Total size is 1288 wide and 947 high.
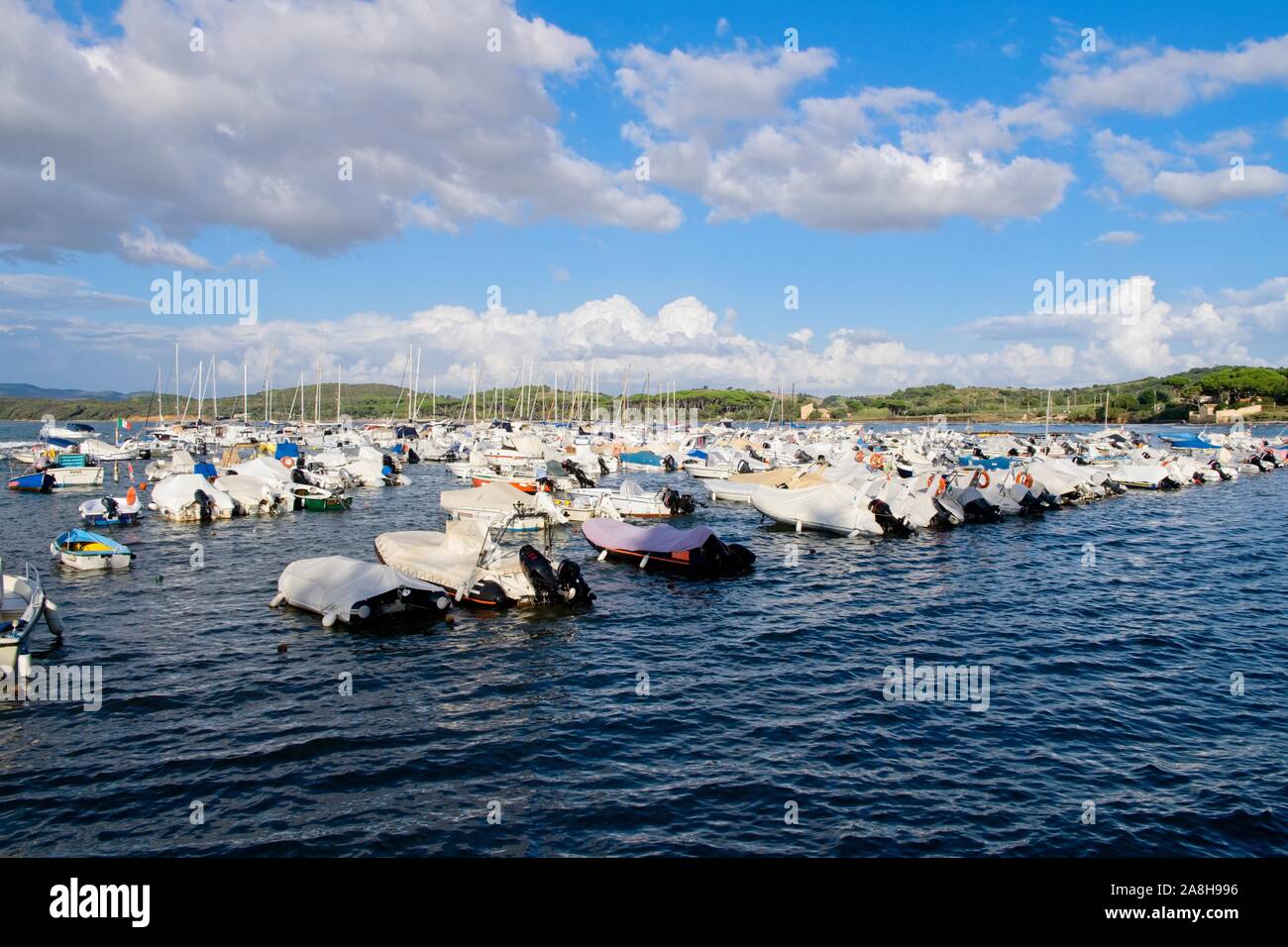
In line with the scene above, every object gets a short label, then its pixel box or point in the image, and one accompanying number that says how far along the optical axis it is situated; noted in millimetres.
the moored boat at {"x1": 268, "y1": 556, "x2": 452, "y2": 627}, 28781
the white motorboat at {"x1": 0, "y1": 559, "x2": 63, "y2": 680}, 21266
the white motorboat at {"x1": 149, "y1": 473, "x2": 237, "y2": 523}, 52438
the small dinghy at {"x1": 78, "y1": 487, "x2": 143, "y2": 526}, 49844
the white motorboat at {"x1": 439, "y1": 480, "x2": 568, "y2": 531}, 44812
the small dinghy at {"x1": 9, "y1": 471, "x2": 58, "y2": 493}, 67938
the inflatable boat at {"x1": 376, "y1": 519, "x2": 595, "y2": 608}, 31609
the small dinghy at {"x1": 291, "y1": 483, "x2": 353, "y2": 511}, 58781
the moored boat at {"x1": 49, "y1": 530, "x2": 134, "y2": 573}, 37375
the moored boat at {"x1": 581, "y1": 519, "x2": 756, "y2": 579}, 38875
